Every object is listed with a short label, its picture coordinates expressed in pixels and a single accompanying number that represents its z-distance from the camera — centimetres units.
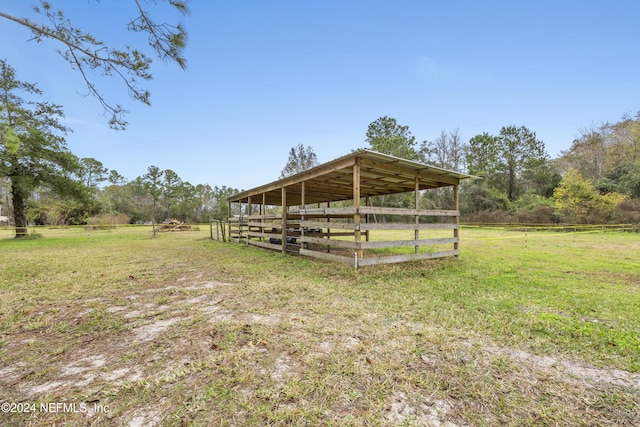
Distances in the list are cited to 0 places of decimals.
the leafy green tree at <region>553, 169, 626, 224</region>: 1834
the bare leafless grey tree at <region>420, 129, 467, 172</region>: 3177
